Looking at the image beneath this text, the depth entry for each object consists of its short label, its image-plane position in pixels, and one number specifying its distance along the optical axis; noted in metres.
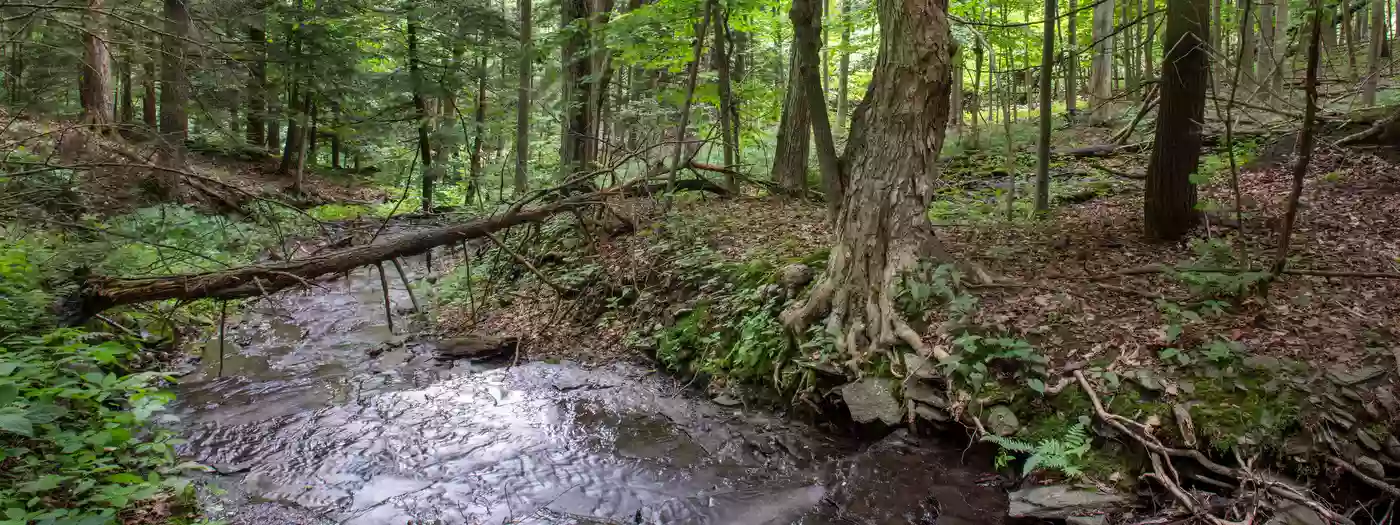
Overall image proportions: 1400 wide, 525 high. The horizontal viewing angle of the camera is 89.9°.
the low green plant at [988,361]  5.32
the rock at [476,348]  8.66
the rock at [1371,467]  4.08
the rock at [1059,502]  4.33
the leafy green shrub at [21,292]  4.93
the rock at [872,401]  5.67
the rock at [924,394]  5.57
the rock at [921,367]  5.72
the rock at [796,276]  7.48
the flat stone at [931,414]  5.46
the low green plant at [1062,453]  4.60
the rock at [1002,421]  5.08
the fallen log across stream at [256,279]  5.70
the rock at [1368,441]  4.20
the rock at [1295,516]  3.91
